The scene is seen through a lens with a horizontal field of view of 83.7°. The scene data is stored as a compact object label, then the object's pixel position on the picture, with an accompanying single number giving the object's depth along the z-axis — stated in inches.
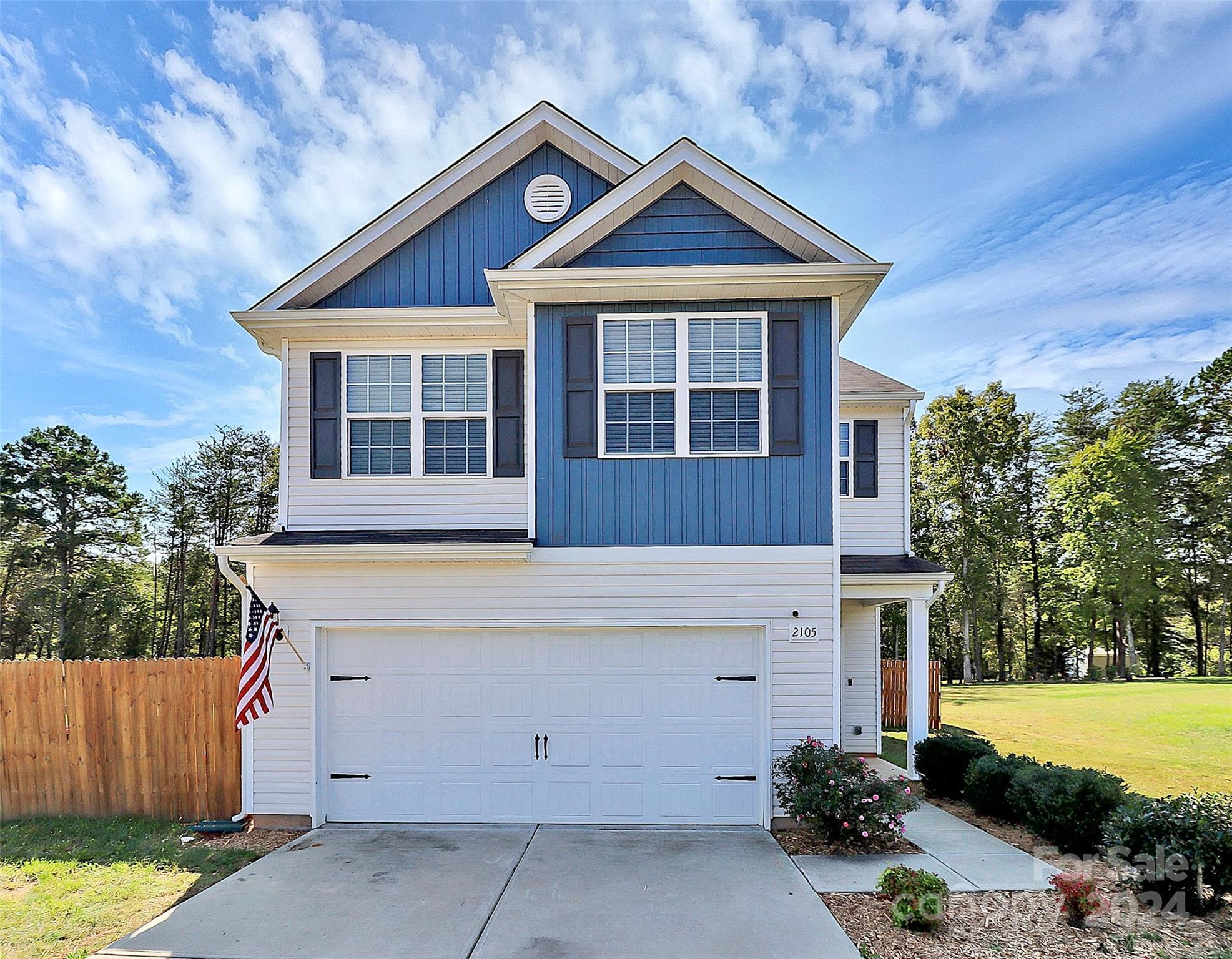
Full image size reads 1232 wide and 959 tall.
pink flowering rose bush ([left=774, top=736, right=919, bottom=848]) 254.8
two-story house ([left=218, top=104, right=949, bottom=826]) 286.7
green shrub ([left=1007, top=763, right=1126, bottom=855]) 241.3
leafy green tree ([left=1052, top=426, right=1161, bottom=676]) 1038.4
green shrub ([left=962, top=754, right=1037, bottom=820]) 295.4
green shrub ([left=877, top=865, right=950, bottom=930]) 191.0
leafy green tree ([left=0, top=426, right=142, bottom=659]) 909.8
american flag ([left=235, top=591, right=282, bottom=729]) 277.6
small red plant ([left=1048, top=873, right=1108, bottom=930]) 190.4
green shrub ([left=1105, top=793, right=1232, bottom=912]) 194.1
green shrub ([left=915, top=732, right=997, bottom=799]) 333.1
